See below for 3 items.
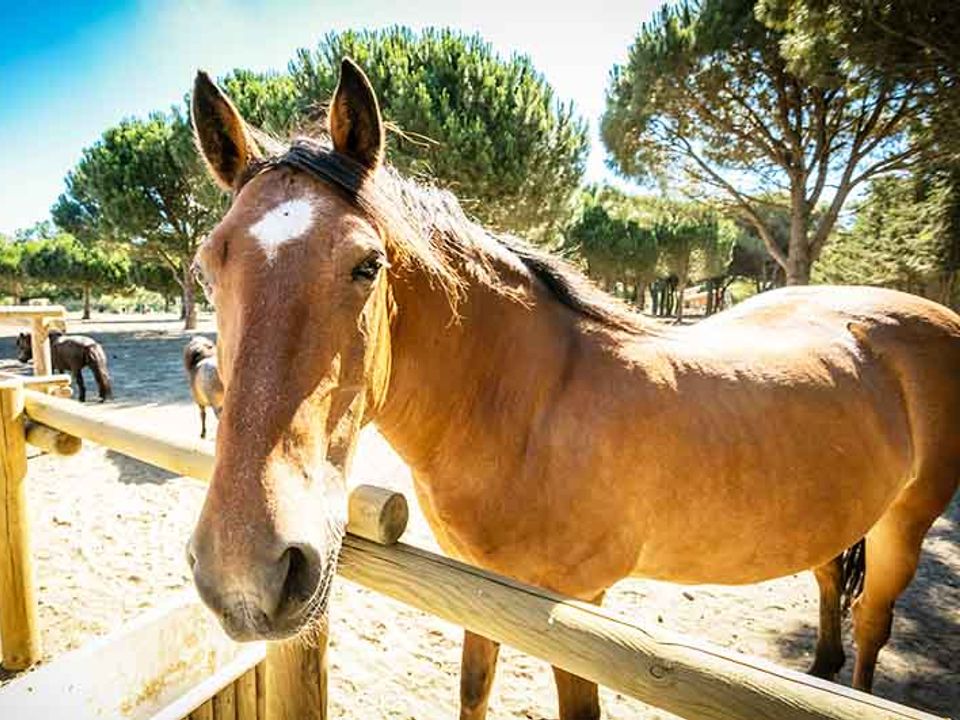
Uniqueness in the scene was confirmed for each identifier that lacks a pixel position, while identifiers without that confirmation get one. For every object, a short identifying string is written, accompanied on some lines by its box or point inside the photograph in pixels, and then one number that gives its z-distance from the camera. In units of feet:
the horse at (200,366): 17.39
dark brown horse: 31.48
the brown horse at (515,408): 3.26
